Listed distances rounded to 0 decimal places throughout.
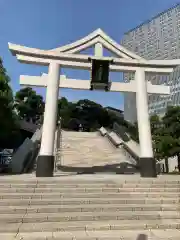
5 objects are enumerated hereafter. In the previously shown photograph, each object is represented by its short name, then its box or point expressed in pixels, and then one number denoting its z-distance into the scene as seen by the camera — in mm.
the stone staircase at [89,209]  4419
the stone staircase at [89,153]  11390
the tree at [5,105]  11302
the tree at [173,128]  14665
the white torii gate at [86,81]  7966
